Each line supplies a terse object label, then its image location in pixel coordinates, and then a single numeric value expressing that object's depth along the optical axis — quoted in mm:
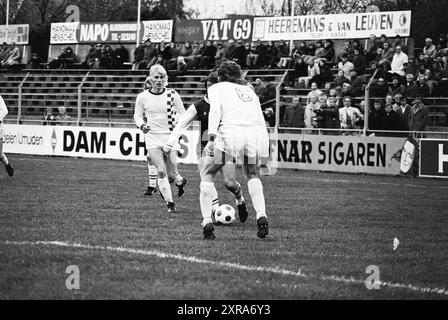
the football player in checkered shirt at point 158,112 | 15844
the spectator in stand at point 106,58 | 39594
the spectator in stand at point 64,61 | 42031
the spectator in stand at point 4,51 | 44344
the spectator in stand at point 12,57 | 43656
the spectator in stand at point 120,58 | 39741
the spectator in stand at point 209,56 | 34781
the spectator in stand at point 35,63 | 43719
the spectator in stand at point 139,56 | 37875
